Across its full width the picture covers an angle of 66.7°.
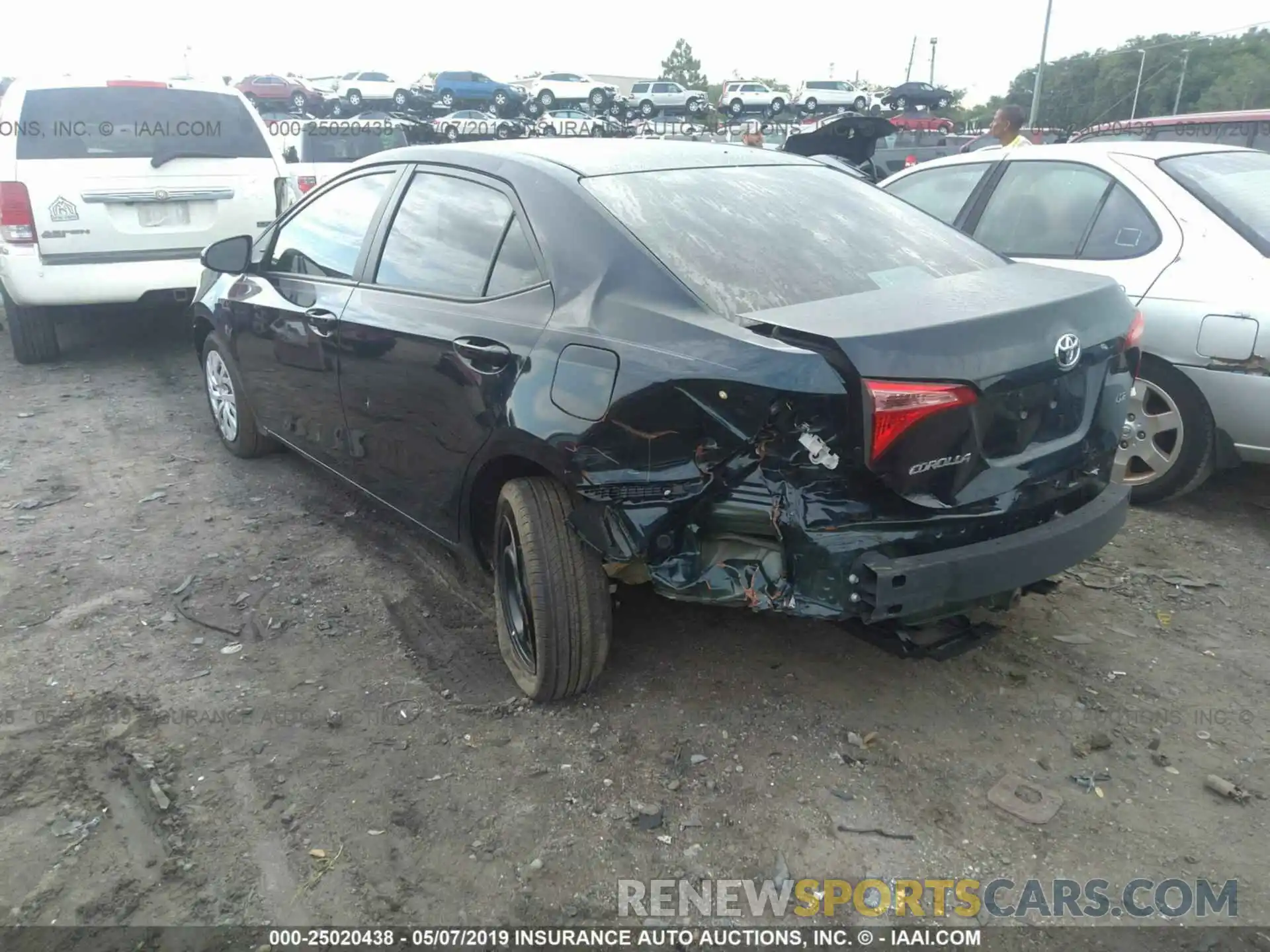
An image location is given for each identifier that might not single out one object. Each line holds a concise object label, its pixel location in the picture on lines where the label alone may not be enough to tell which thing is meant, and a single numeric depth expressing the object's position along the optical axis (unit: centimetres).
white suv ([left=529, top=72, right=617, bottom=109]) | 3622
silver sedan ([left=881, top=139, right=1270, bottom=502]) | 405
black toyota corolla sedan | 246
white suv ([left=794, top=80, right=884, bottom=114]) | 3559
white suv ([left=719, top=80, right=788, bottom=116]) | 3638
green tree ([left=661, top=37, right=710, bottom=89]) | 7512
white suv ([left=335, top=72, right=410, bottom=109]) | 3541
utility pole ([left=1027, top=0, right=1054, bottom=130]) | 3362
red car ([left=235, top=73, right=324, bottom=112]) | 3488
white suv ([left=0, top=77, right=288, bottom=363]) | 652
